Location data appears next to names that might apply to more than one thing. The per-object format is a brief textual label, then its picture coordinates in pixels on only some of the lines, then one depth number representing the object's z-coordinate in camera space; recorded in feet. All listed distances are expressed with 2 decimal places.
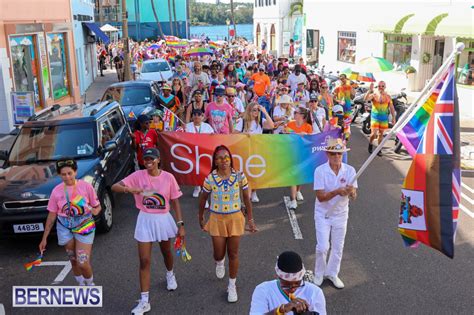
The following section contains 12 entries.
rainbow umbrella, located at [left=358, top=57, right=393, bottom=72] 48.49
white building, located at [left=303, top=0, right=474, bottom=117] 58.70
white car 77.00
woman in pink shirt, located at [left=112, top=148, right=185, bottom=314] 18.07
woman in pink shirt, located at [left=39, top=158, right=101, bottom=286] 18.35
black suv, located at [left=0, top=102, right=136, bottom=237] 22.99
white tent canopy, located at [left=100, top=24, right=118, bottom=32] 130.18
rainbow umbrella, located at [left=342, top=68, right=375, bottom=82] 53.19
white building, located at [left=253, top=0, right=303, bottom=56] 145.89
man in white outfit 18.57
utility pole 73.72
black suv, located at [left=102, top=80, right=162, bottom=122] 46.82
